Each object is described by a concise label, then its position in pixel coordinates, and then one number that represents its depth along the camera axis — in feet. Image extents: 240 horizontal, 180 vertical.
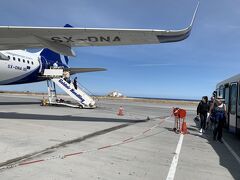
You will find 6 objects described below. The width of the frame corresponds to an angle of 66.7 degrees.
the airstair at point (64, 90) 52.94
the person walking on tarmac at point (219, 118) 23.49
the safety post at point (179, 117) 27.08
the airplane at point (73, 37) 26.16
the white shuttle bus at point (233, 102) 24.81
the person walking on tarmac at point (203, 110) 30.37
